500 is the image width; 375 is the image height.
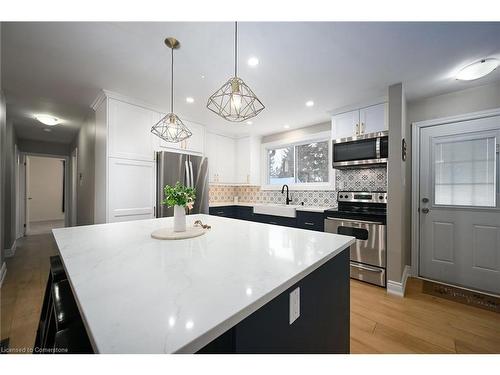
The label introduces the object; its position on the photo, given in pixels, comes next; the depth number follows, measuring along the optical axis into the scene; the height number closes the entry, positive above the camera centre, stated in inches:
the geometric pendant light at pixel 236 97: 49.5 +21.5
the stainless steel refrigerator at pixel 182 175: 115.0 +7.1
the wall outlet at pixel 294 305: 33.4 -19.2
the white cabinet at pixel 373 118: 101.6 +35.0
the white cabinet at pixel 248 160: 171.9 +22.5
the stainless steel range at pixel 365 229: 97.8 -20.6
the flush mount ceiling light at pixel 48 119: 130.3 +42.7
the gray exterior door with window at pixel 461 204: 93.4 -7.7
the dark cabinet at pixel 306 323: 25.8 -21.6
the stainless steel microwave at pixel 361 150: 100.2 +19.3
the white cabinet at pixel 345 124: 111.8 +35.3
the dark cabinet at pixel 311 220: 121.4 -19.8
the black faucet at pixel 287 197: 158.2 -7.5
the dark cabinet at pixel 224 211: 155.0 -18.7
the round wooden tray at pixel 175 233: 52.1 -12.5
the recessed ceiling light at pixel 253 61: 73.6 +45.3
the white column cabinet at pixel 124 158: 99.7 +14.4
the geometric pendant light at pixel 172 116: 64.5 +25.8
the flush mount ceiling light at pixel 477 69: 73.4 +44.0
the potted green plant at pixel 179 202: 57.6 -4.3
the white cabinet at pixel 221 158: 161.3 +23.7
